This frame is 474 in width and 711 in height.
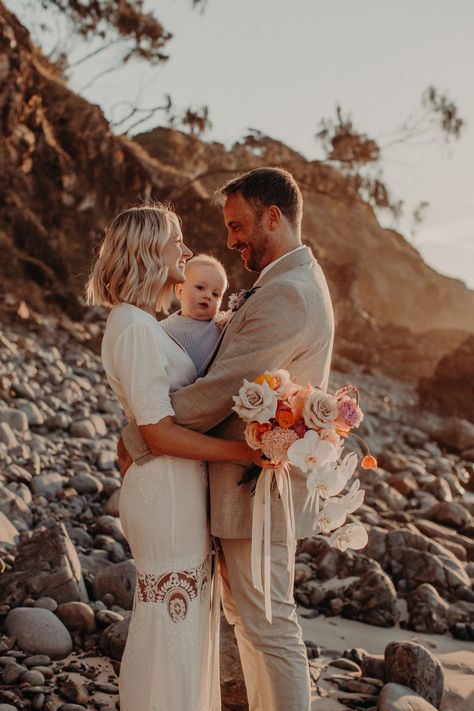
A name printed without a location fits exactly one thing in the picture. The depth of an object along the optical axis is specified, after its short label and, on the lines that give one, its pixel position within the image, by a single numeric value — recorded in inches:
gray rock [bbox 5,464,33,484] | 291.3
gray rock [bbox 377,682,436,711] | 163.6
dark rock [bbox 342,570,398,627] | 231.8
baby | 150.8
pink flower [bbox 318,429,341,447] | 114.4
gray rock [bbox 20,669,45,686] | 158.4
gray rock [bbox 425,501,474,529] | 363.3
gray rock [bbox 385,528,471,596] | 261.6
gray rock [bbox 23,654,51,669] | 167.3
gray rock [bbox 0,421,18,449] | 324.5
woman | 126.3
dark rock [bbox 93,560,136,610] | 204.7
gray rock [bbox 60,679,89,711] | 155.4
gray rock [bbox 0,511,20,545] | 228.1
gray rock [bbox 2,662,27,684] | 159.2
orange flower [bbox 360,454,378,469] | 119.1
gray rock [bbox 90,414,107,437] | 405.4
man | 124.6
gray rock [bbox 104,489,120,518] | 278.8
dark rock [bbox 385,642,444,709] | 175.8
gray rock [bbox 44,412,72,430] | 385.1
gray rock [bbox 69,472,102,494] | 301.1
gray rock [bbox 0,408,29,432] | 356.2
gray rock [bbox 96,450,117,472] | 343.6
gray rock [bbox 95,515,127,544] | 254.2
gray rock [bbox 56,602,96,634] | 185.5
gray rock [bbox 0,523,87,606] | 194.1
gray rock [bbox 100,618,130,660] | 175.7
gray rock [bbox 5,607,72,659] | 173.2
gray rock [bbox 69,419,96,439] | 384.8
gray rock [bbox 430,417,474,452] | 666.2
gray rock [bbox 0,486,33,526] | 254.2
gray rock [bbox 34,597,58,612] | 188.5
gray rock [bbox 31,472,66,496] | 288.5
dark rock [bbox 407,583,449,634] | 232.2
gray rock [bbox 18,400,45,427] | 378.9
